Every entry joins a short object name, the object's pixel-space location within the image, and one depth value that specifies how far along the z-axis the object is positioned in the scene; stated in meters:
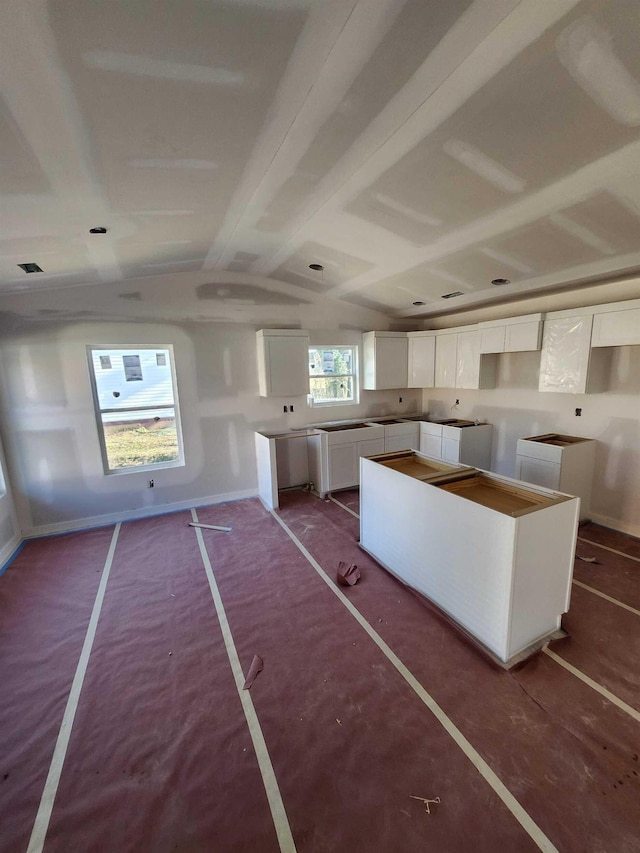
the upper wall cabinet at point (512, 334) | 4.03
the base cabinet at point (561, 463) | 3.67
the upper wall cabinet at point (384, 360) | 5.39
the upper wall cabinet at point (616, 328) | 3.22
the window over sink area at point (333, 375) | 5.37
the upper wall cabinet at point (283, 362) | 4.65
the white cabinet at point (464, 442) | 4.86
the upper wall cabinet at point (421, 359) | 5.46
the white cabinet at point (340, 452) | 4.79
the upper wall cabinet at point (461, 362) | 4.80
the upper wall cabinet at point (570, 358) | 3.62
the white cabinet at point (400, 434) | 5.25
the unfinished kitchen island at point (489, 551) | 2.01
